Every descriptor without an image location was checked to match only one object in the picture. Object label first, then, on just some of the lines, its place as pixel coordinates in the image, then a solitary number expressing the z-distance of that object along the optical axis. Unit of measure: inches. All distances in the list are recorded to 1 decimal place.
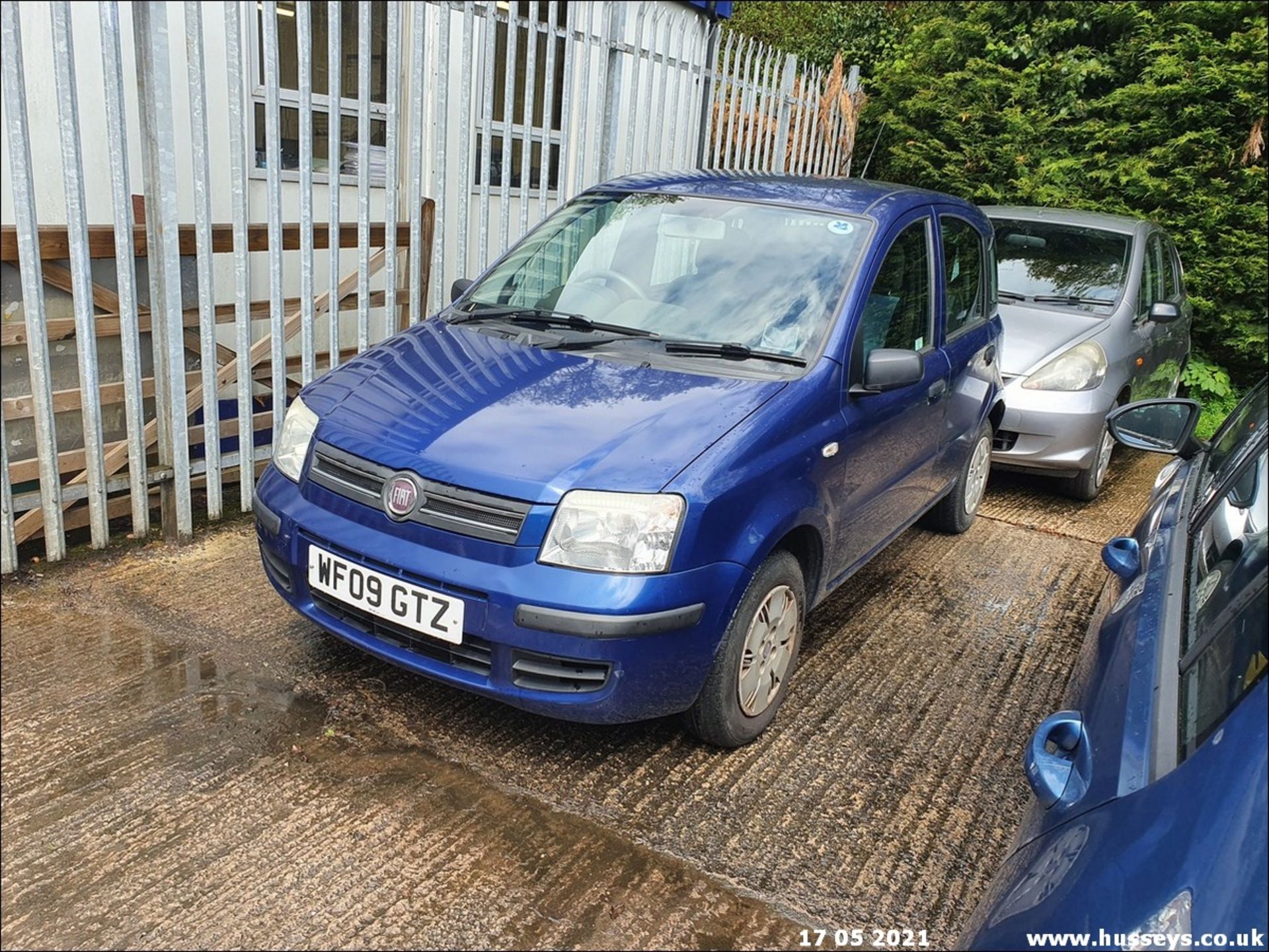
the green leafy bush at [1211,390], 353.4
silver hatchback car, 231.5
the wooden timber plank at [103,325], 153.3
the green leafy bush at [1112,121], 348.5
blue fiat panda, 108.4
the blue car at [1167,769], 50.5
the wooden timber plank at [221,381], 159.9
